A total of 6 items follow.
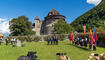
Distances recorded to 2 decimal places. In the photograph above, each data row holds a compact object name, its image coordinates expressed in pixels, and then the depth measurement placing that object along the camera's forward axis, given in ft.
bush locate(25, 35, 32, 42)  65.85
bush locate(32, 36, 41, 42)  66.32
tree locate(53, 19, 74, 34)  89.66
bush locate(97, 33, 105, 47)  37.79
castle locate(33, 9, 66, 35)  114.31
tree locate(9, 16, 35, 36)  93.71
